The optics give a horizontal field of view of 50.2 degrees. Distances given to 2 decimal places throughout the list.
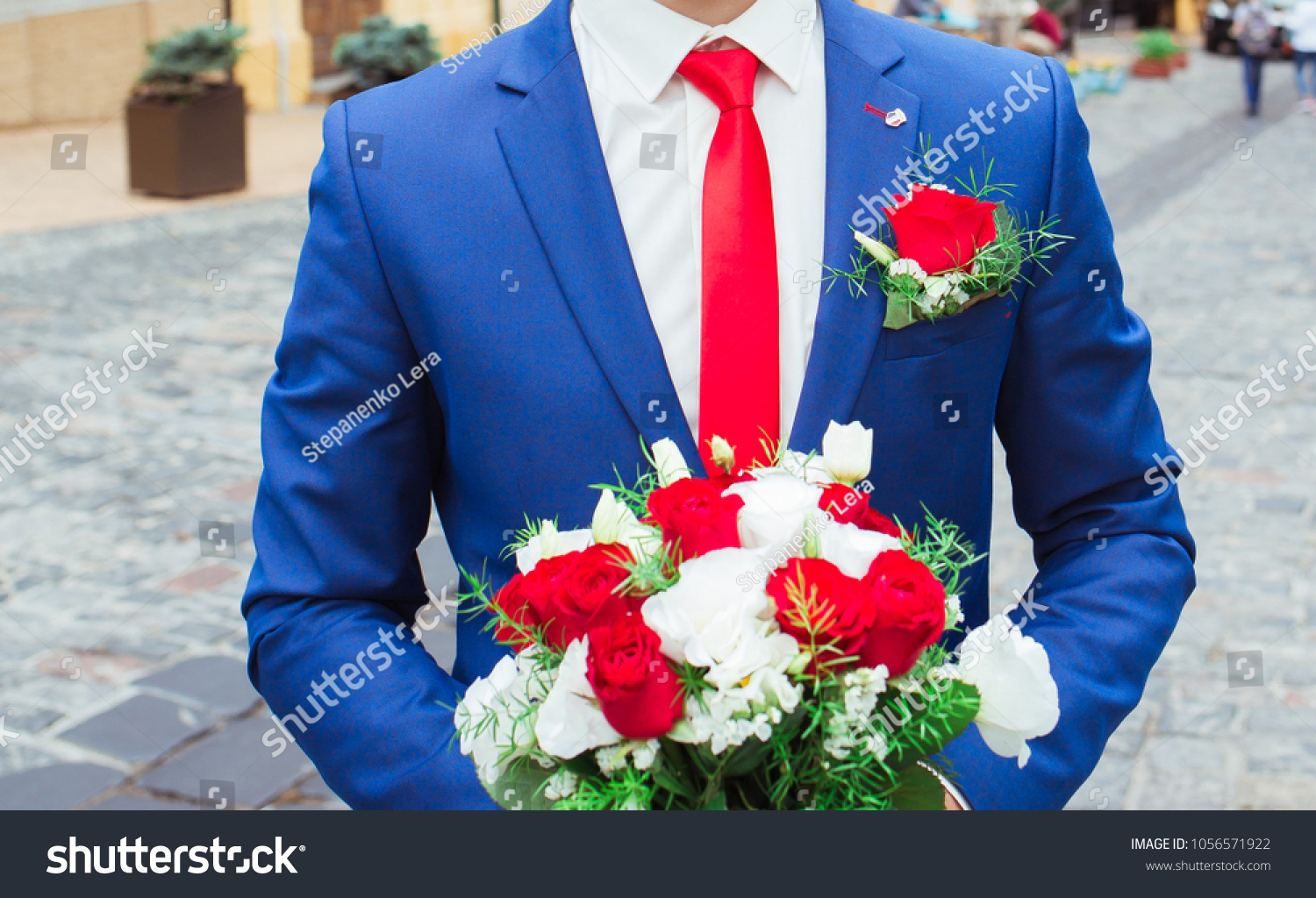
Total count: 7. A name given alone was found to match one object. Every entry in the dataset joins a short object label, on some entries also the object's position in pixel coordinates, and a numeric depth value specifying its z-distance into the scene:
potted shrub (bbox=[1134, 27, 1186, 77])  24.18
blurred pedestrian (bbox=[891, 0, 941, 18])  16.41
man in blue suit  1.74
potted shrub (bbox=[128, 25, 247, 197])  12.62
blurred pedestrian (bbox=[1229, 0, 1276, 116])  18.62
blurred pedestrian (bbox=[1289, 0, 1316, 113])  18.44
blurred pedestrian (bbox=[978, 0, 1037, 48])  18.55
